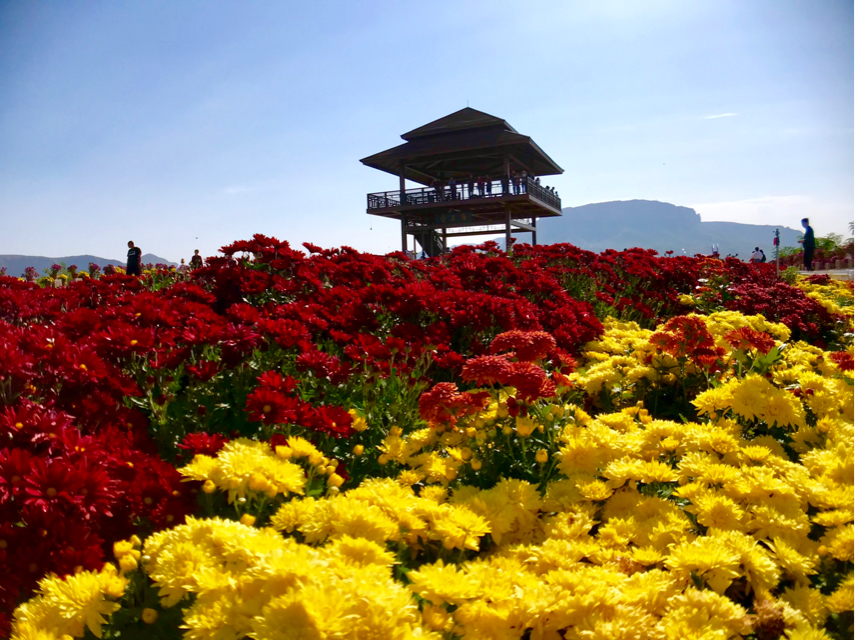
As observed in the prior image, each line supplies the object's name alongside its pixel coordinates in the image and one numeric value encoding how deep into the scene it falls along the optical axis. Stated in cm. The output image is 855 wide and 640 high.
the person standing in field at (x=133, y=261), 873
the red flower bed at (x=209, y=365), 137
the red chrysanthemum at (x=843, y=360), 281
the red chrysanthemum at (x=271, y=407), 180
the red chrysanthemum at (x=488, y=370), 213
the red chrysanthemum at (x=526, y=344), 239
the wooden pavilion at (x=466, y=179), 1806
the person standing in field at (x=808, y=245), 1476
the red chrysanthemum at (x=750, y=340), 283
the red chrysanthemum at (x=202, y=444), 164
